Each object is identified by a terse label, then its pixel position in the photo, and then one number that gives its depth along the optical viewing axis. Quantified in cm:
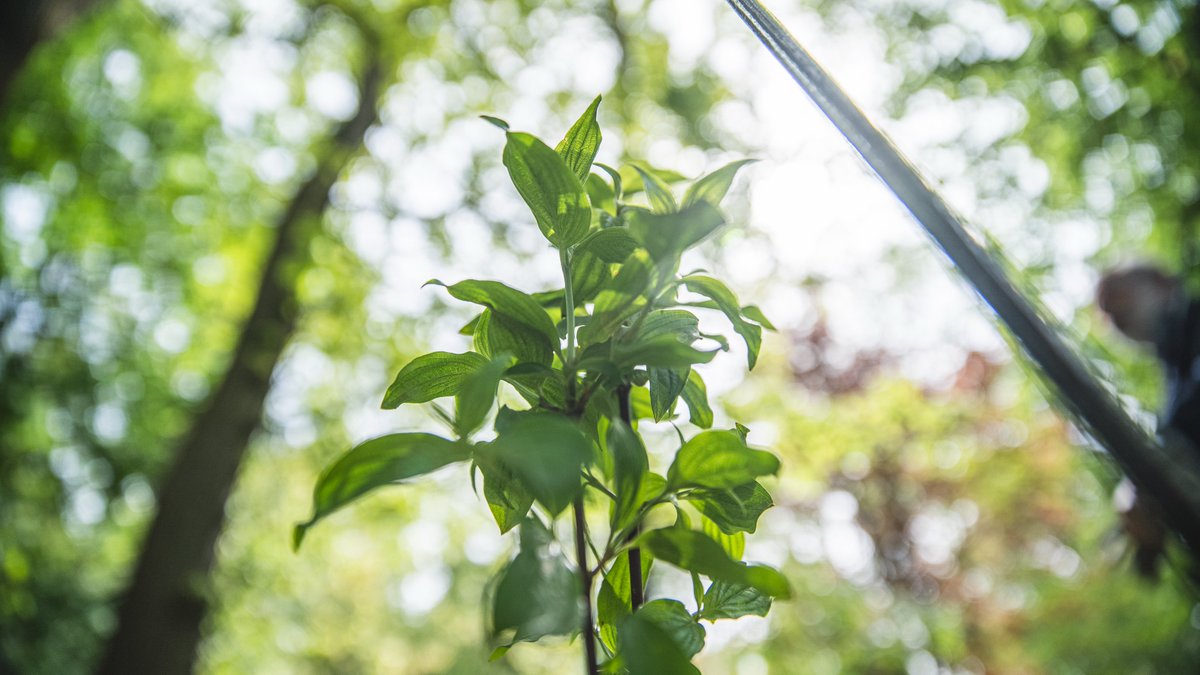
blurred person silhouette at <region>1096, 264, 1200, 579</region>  105
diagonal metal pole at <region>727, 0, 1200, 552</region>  20
